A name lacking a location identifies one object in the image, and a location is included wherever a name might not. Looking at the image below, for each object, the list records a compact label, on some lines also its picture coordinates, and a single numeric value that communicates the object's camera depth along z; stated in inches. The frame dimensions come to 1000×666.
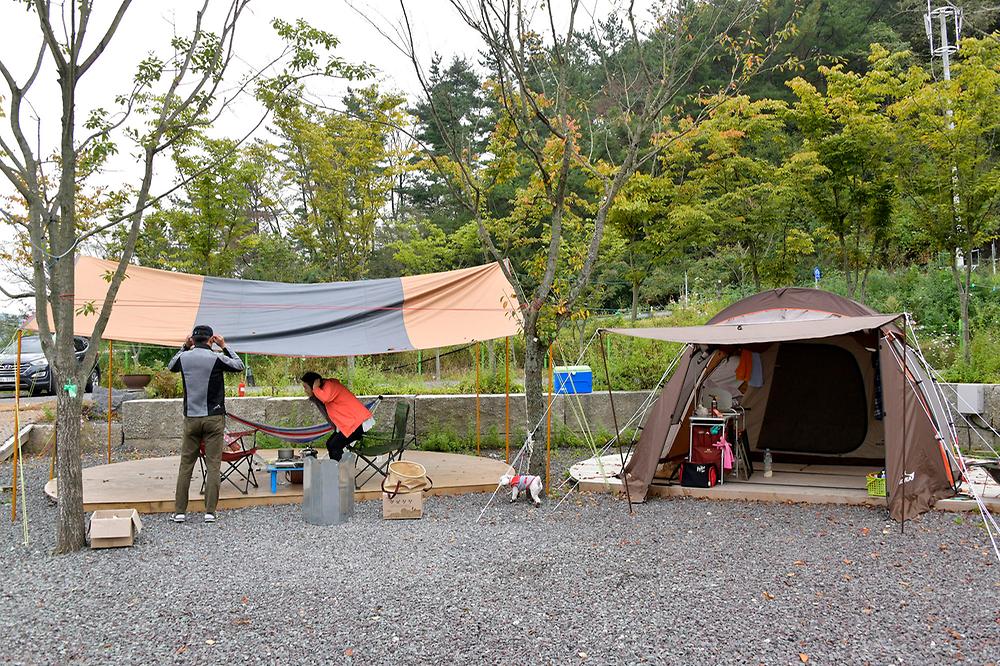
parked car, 492.4
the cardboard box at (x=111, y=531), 174.6
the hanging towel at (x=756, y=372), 279.5
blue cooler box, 339.0
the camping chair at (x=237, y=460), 229.8
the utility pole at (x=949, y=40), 337.1
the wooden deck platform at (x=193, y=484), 218.8
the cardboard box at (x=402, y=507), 207.2
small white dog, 222.8
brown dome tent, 209.6
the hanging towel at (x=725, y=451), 244.2
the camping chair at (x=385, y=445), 236.7
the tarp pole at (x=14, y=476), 197.2
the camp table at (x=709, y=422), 245.1
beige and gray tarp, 239.3
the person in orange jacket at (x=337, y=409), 232.5
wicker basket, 225.1
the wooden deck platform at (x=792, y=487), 222.5
